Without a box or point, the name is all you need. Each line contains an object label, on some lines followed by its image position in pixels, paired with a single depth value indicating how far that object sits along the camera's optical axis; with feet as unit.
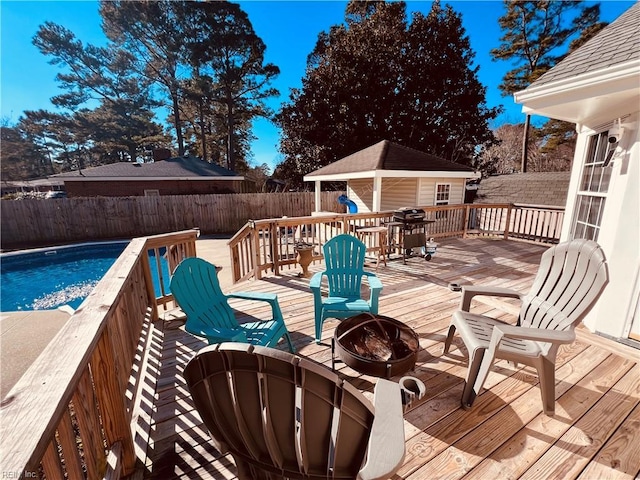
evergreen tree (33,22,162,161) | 61.21
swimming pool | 24.27
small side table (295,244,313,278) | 15.69
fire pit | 5.39
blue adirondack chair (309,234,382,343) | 9.82
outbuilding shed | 28.14
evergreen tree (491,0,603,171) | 46.52
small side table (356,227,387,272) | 17.53
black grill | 18.53
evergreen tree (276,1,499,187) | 56.34
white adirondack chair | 5.76
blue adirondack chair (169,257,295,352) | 6.86
